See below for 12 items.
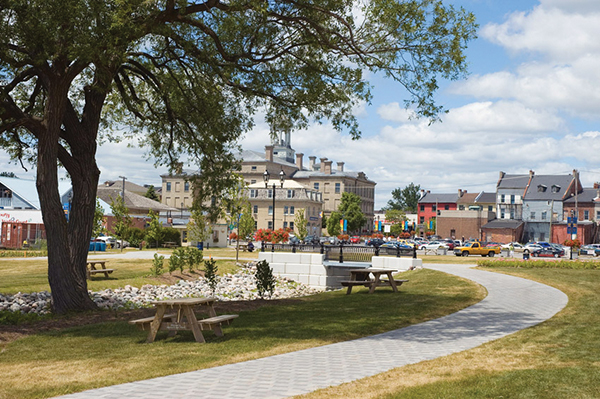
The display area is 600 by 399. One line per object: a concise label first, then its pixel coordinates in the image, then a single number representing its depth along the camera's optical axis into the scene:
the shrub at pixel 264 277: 19.59
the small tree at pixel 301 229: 76.43
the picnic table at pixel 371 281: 20.42
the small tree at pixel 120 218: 44.45
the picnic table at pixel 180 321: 10.91
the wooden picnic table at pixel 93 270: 25.69
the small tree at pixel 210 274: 20.81
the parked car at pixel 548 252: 57.46
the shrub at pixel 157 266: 26.88
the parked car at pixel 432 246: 71.49
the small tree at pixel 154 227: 44.75
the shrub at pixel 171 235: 58.14
